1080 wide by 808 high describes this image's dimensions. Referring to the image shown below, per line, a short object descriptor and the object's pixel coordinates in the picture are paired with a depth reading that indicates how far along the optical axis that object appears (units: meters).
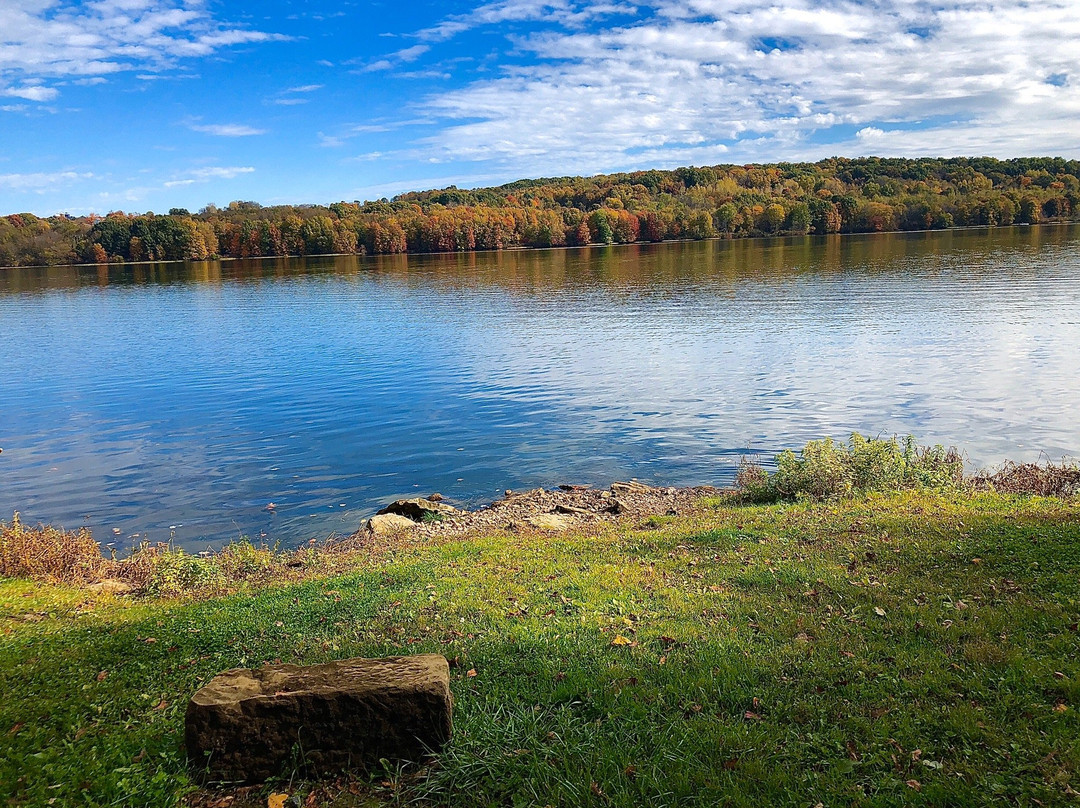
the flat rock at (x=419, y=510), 17.31
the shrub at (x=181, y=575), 12.20
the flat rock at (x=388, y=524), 16.12
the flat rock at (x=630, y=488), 18.92
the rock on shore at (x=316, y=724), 5.80
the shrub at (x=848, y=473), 16.00
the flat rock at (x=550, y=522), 15.35
